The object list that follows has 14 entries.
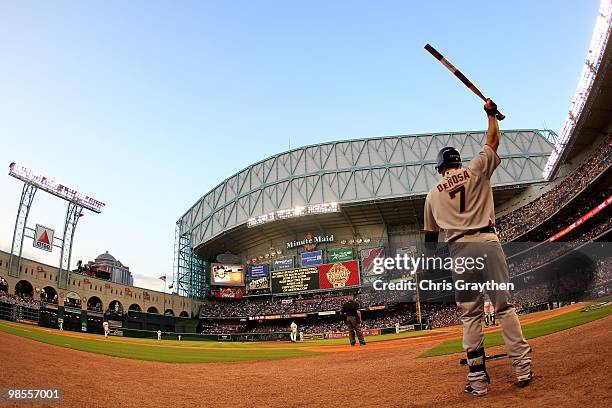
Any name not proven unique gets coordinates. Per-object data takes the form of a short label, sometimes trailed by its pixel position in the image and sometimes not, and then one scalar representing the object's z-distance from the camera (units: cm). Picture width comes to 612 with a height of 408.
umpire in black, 1393
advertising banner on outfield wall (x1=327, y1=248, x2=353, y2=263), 4944
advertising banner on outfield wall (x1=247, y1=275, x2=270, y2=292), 5166
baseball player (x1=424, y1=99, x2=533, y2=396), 330
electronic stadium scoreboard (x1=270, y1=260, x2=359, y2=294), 4778
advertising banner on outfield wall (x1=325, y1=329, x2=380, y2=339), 3250
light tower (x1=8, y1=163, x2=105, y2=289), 3453
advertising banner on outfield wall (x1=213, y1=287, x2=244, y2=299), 5247
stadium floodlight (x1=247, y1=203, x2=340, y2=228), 4822
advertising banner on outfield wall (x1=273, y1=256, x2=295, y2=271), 5185
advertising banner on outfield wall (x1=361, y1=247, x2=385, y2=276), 4847
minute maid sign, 5275
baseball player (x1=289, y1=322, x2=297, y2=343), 2853
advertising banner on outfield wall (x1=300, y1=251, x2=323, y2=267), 5038
